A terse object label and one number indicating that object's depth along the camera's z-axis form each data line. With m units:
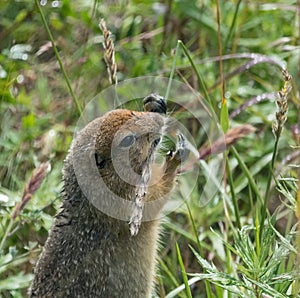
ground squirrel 6.36
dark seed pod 6.56
